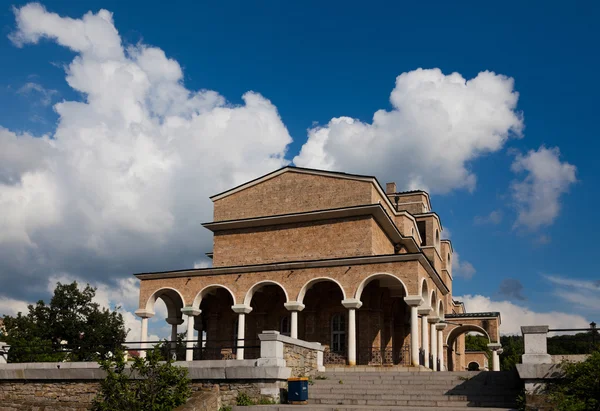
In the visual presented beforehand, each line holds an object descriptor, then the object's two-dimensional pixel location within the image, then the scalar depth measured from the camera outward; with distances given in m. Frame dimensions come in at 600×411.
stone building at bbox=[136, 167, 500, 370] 26.80
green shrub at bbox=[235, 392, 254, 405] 17.14
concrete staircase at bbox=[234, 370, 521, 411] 16.53
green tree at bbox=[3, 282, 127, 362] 53.50
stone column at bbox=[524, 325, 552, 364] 15.42
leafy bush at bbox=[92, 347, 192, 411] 16.42
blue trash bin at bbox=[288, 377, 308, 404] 17.34
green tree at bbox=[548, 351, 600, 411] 13.98
